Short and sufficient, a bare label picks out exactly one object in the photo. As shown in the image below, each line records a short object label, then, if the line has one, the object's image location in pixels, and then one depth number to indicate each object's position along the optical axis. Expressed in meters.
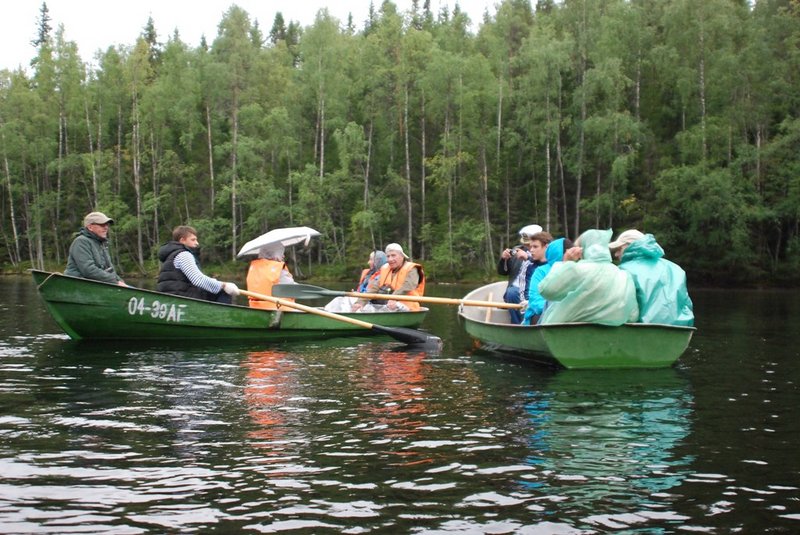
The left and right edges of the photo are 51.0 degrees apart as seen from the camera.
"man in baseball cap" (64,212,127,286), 10.49
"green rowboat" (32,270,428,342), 10.47
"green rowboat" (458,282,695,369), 8.46
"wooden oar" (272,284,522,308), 11.71
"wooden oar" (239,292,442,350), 11.38
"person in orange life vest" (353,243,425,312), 12.91
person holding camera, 10.80
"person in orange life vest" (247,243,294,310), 12.43
